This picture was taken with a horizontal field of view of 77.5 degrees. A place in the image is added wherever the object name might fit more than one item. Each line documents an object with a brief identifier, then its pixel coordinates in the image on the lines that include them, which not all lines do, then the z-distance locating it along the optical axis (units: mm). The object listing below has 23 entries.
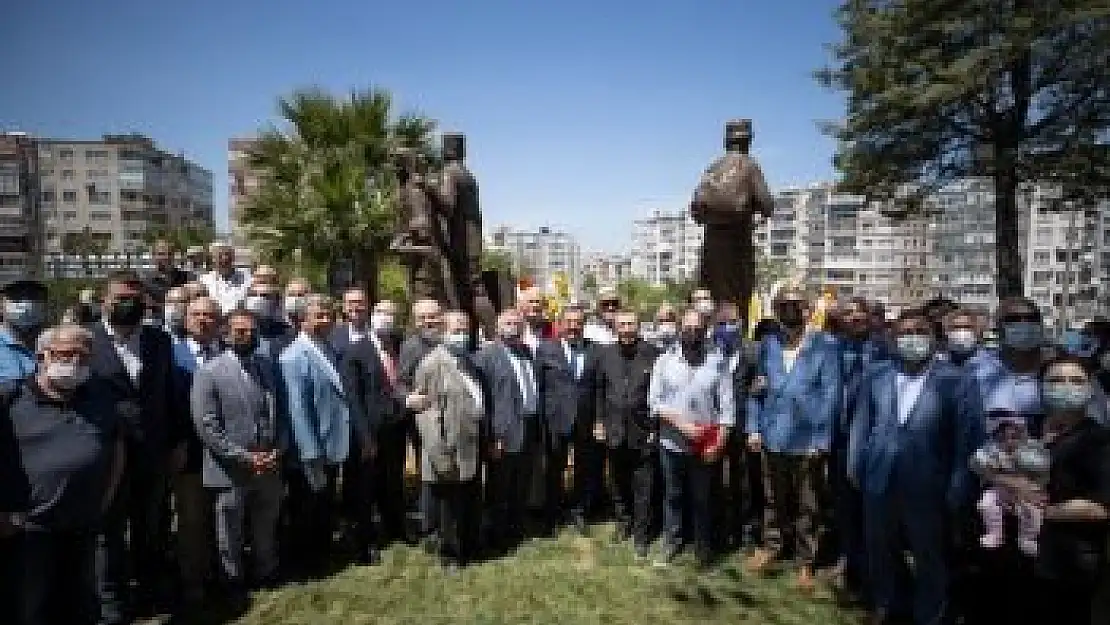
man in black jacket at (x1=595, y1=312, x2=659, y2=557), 5363
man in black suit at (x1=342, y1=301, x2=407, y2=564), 5129
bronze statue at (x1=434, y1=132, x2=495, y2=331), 7684
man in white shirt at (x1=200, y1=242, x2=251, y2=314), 7039
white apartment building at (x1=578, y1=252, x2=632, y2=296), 180788
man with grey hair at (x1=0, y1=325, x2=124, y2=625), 3291
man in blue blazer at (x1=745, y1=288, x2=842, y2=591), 4727
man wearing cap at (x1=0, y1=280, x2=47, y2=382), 4242
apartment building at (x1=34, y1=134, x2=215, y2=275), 73125
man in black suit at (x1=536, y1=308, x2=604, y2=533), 5680
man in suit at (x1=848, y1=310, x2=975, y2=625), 3809
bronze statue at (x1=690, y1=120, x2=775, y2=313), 7004
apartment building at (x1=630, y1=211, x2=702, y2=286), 177875
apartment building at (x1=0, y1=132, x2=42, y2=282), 50312
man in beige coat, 4902
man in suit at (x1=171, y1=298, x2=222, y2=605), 4539
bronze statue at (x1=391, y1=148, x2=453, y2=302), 7625
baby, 3281
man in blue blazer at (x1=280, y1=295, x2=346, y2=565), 4844
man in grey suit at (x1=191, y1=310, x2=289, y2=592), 4387
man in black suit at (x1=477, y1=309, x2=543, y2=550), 5262
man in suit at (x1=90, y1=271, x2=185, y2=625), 4184
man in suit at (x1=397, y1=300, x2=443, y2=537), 5117
